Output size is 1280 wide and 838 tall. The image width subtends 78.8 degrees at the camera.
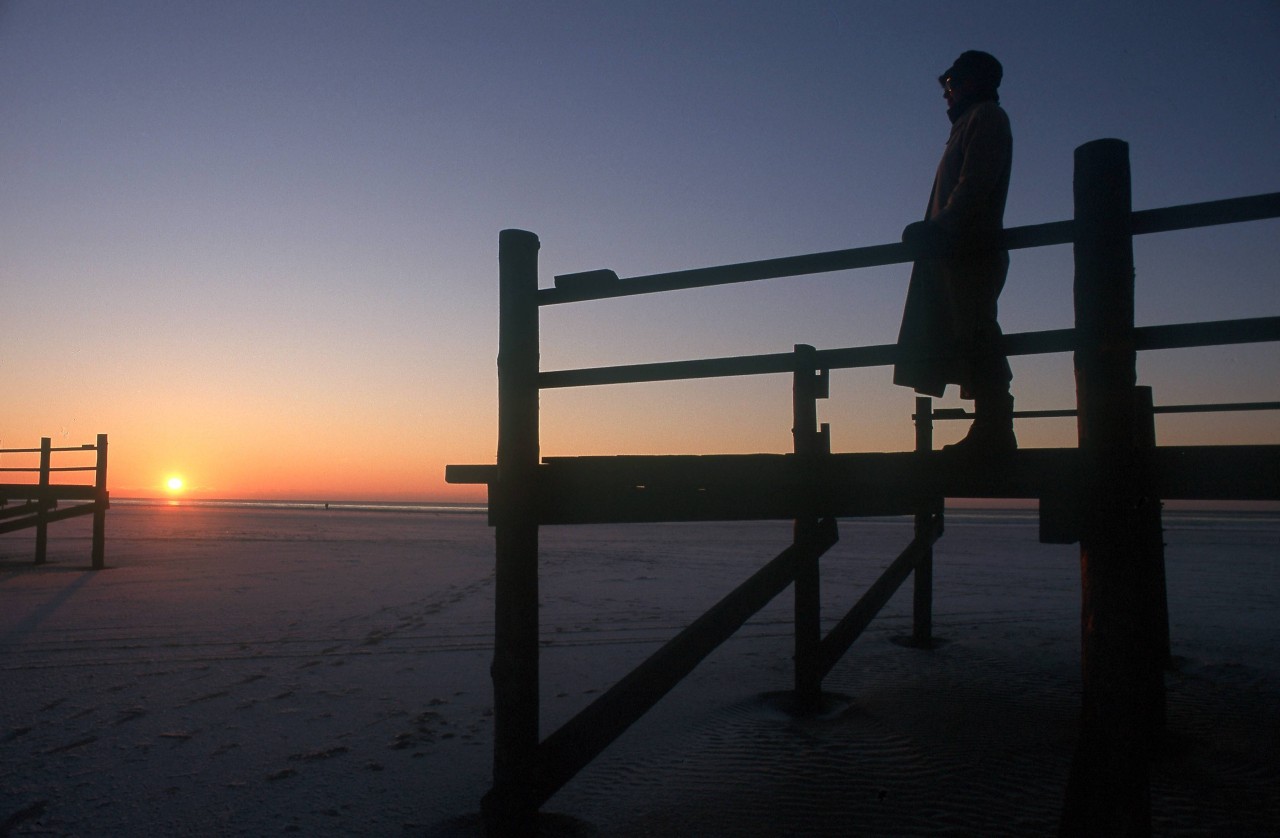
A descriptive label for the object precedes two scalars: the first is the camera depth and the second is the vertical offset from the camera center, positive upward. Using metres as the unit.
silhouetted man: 2.98 +0.82
